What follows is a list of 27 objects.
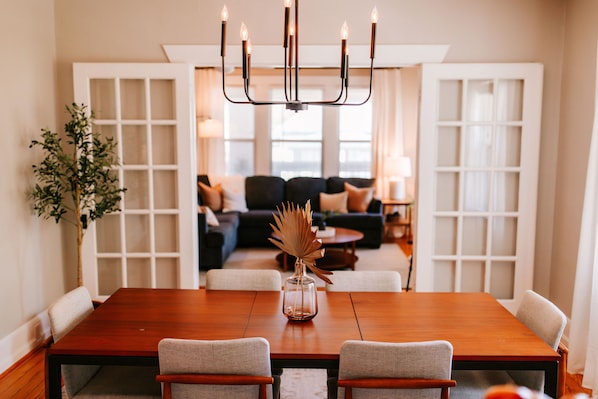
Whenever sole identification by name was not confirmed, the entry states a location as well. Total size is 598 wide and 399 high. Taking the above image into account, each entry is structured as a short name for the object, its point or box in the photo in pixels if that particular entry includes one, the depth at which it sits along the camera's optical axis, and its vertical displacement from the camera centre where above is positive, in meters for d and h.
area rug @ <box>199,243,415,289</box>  6.11 -1.23
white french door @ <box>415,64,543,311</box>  3.94 -0.13
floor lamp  7.84 +0.43
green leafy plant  3.71 -0.14
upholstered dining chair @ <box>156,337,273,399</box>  1.93 -0.75
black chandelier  1.98 +0.42
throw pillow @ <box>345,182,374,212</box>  7.35 -0.55
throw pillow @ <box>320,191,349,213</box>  7.34 -0.61
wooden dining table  2.06 -0.74
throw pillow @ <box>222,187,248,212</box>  7.41 -0.61
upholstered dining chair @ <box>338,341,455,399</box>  1.91 -0.75
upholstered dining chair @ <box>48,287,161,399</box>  2.25 -0.98
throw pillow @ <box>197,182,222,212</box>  7.36 -0.56
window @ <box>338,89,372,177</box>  8.40 +0.32
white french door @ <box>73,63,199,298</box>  3.98 -0.15
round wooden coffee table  5.82 -1.14
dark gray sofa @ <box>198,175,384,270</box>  5.81 -0.77
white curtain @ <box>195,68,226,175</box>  8.24 +0.73
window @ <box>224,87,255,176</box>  8.45 +0.32
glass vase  2.39 -0.63
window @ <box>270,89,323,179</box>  8.41 +0.29
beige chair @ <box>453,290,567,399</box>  2.27 -0.94
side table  7.55 -0.83
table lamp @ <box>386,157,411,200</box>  7.62 -0.17
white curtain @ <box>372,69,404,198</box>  8.11 +0.63
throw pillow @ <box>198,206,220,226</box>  6.04 -0.69
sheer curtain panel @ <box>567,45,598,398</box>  3.21 -0.83
